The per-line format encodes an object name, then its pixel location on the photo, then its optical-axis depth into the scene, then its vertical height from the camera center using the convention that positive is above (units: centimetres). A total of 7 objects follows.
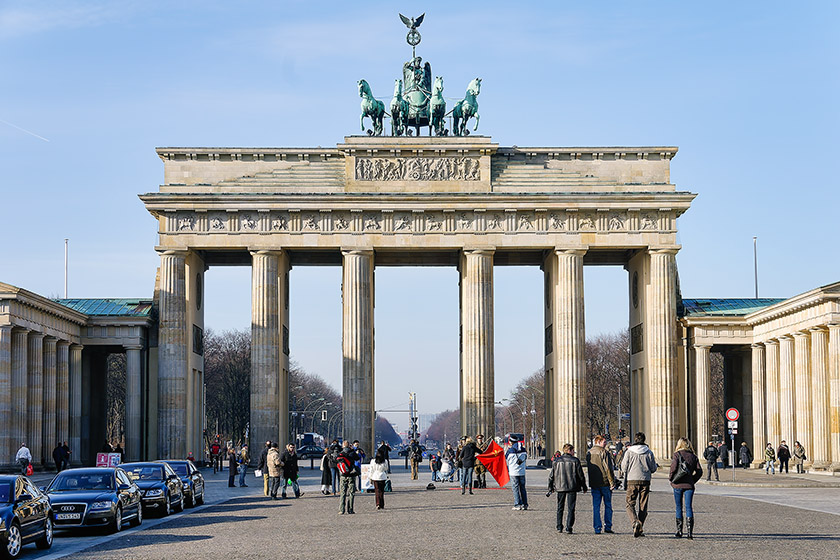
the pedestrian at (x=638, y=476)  2489 -234
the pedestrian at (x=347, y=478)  3347 -312
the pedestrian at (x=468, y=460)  4200 -338
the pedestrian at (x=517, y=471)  3312 -296
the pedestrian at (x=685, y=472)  2464 -226
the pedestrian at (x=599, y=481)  2559 -249
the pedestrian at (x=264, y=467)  4412 -394
